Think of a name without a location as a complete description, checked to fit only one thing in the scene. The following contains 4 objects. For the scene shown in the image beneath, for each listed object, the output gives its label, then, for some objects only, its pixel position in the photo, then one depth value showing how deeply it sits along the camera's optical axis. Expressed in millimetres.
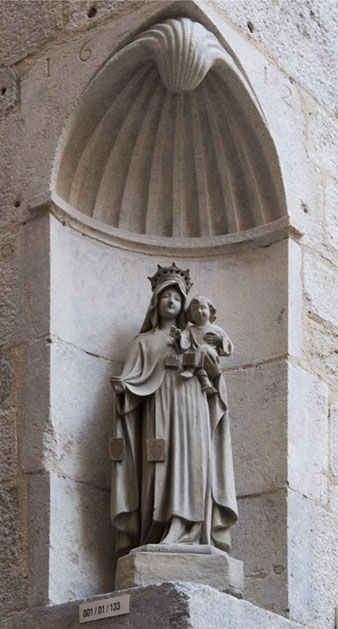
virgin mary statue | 9063
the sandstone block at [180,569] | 8747
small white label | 8424
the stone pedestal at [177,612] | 8147
